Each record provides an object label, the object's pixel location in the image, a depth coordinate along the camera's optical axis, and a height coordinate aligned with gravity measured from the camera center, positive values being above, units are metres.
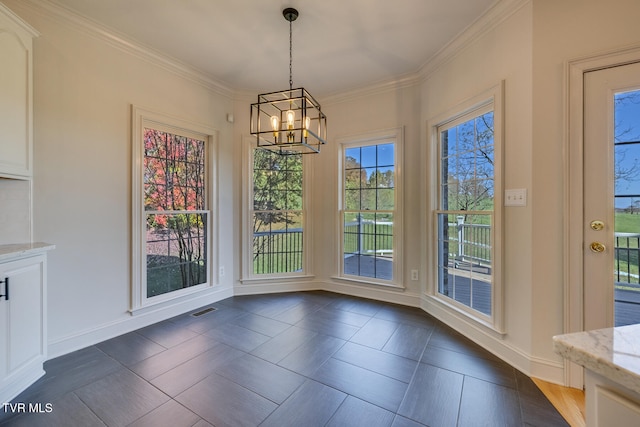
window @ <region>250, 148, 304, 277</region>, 3.92 -0.01
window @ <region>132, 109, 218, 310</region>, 2.80 +0.04
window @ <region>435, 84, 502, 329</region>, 2.39 +0.00
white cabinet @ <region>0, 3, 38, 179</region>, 1.80 +0.83
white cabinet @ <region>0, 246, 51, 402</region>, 1.66 -0.72
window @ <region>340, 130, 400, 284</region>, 3.60 +0.06
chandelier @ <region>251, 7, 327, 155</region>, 1.93 +0.67
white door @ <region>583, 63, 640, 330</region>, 1.77 +0.12
